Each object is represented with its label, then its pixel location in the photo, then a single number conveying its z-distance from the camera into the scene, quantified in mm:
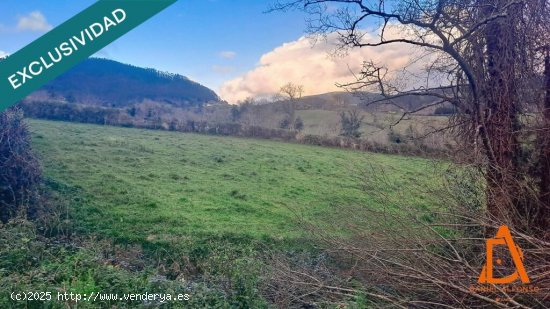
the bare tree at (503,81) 5684
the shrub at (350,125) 28194
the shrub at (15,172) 8555
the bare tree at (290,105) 37344
